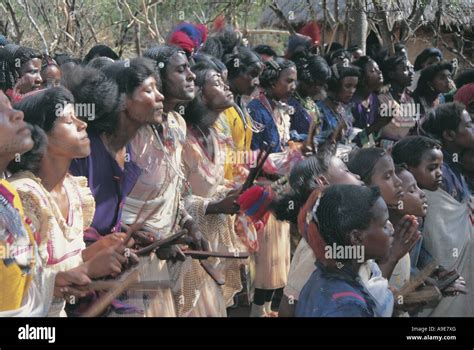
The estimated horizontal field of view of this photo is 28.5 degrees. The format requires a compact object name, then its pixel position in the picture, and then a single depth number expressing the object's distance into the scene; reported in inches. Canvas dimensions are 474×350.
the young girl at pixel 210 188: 193.6
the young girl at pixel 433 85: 312.7
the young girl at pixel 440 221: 187.0
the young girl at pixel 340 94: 283.9
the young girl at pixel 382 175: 166.9
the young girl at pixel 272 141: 238.2
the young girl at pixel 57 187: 138.9
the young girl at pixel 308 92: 274.1
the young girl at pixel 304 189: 151.0
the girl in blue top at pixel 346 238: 130.3
